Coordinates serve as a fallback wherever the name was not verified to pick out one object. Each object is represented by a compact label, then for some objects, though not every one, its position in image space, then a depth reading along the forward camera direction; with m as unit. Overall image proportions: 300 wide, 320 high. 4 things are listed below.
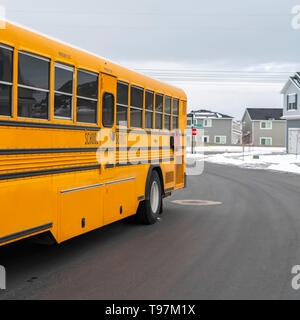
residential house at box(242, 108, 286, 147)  81.75
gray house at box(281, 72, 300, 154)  46.41
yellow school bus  5.43
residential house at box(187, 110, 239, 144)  85.94
